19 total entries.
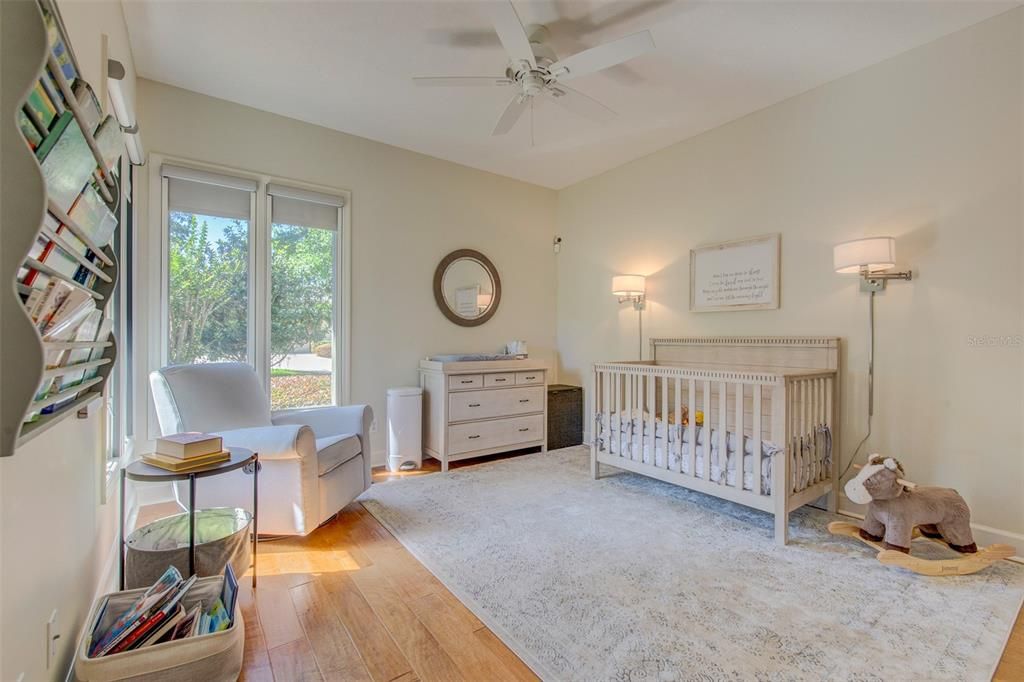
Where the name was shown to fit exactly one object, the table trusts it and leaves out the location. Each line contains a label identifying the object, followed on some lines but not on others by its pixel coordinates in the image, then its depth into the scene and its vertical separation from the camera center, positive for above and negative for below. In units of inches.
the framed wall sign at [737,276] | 123.5 +18.7
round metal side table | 63.4 -18.9
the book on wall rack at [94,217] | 39.5 +11.7
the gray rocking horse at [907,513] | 80.4 -31.1
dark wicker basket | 168.4 -28.6
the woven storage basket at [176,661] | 47.4 -35.1
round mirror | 162.7 +19.6
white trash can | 141.7 -28.0
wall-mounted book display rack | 27.8 +8.5
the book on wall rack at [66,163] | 33.0 +13.7
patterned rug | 58.9 -40.7
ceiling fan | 75.7 +51.7
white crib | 94.2 -20.4
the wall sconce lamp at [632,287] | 150.6 +17.7
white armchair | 88.9 -21.9
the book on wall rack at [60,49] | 33.6 +23.5
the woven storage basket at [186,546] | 67.5 -32.4
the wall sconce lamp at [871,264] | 94.5 +16.4
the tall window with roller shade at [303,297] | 132.0 +13.1
